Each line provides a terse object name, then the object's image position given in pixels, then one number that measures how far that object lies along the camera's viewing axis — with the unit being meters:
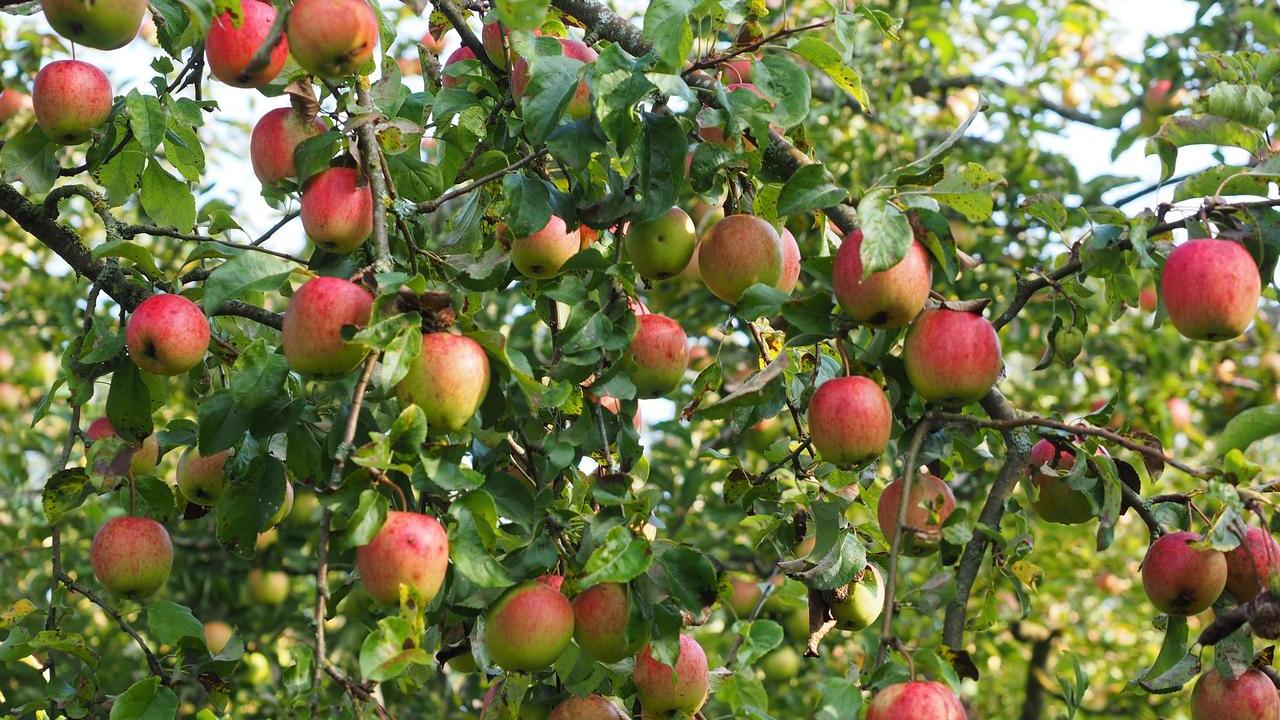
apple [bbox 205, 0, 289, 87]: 1.66
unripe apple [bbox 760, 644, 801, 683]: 3.79
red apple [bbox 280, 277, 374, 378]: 1.25
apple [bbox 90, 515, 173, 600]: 1.78
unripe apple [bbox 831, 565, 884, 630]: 1.69
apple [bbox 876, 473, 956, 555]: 1.48
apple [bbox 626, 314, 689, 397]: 1.59
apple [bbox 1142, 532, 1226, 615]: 1.49
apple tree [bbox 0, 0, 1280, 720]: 1.28
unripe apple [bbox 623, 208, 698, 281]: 1.65
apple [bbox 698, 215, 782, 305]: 1.61
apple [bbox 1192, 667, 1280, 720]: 1.48
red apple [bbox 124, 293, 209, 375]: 1.56
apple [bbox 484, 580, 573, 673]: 1.32
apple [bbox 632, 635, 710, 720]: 1.49
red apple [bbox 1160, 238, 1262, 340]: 1.43
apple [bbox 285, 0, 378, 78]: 1.35
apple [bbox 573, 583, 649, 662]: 1.34
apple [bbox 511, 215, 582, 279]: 1.67
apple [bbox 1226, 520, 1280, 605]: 1.45
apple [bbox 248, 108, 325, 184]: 1.62
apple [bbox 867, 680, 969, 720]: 1.20
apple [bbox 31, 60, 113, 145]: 1.82
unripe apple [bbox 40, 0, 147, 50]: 1.64
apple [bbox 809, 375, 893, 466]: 1.40
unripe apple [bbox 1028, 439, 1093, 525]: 1.65
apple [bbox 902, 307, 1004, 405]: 1.39
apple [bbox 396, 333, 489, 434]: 1.21
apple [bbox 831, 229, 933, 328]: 1.36
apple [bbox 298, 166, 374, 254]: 1.44
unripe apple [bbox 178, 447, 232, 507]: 1.88
